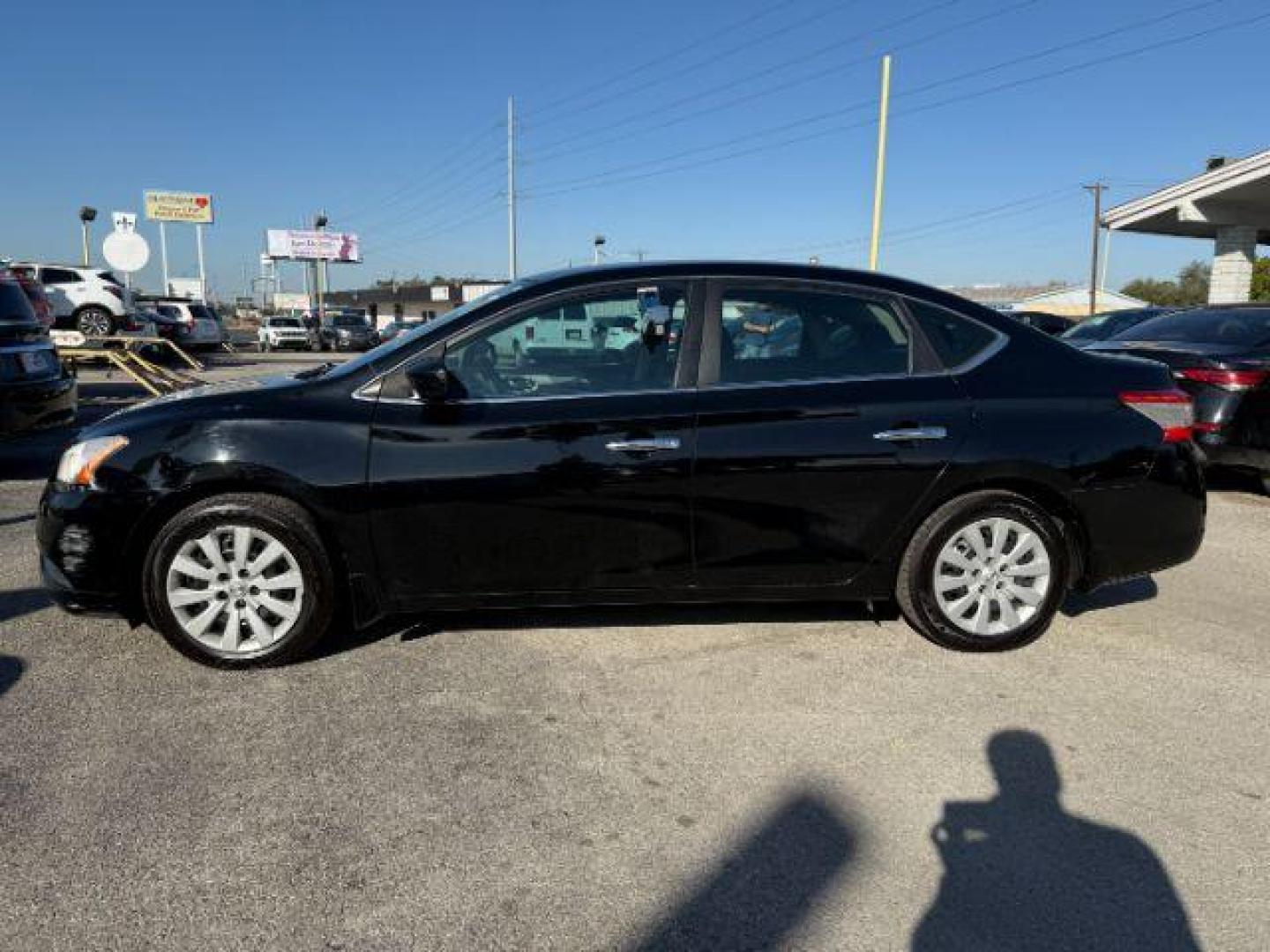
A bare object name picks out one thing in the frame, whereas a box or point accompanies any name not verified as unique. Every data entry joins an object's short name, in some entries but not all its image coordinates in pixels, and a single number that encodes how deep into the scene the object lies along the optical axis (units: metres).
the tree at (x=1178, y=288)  70.87
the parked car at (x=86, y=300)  19.61
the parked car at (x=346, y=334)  35.44
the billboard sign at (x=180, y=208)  65.25
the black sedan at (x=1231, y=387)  6.37
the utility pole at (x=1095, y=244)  45.70
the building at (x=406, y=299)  61.44
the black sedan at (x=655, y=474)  3.45
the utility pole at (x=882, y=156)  19.94
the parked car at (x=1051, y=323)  20.36
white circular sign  27.89
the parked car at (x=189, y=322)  25.27
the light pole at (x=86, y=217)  37.38
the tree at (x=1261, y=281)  33.94
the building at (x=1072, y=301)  62.78
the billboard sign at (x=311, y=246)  81.88
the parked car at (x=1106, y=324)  12.37
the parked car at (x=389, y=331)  34.11
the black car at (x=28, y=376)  6.77
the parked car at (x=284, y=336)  36.00
